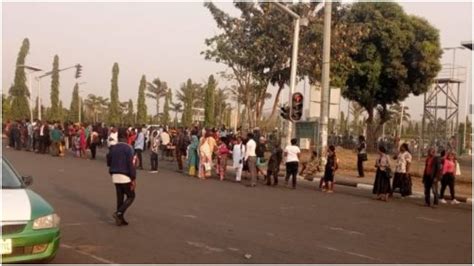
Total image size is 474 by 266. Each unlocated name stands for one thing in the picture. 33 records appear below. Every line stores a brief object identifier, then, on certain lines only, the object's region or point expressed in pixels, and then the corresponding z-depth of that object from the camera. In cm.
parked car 646
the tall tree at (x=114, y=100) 7806
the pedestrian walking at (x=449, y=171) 1611
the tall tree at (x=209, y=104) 5634
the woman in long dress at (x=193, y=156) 2066
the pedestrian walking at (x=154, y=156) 2194
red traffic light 2228
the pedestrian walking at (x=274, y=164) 1872
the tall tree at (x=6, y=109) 6180
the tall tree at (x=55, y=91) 7525
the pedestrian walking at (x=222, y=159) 2016
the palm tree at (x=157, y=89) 8736
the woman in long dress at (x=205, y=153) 1991
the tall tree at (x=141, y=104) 8031
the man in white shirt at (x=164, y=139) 2546
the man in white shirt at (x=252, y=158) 1831
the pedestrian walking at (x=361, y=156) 2275
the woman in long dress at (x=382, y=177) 1602
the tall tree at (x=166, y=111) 8222
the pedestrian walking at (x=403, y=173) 1620
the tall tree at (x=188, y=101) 7010
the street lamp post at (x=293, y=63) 2342
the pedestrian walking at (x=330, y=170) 1747
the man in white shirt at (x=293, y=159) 1800
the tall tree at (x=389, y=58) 3912
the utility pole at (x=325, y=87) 2266
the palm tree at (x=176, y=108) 9081
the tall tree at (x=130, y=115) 8098
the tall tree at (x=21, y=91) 6316
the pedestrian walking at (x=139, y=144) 2217
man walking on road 998
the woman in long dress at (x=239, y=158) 1959
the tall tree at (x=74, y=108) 7969
